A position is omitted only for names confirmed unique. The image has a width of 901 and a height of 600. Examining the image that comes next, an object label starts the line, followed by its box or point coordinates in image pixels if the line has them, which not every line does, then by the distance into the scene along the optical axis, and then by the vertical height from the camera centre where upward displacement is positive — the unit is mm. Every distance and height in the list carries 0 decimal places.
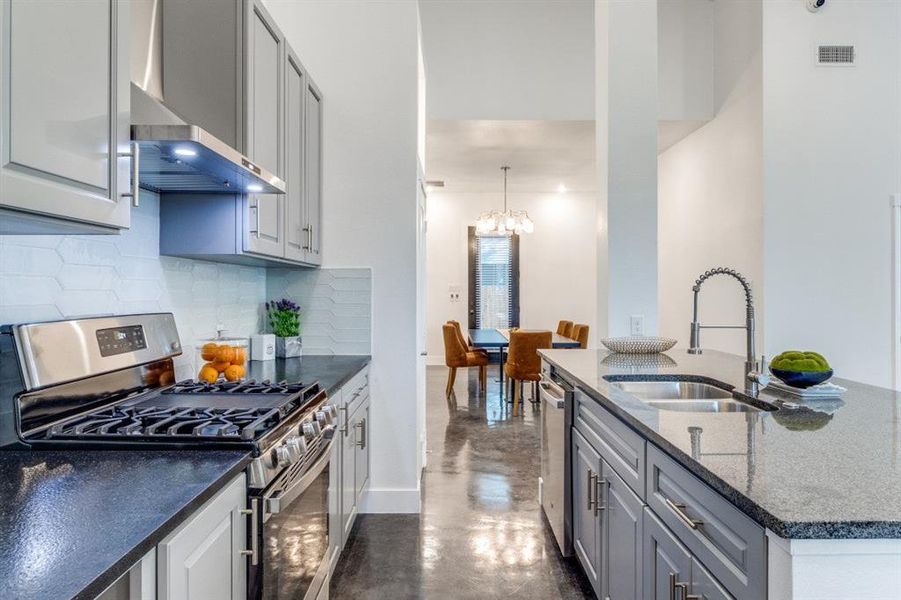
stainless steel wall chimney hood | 1363 +440
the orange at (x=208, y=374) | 2139 -274
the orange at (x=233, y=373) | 2203 -275
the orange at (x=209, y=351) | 2229 -189
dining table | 5977 -408
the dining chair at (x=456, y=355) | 6386 -599
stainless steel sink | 1951 -347
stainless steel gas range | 1317 -310
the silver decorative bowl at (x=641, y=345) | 2914 -206
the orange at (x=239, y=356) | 2252 -214
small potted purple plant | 3105 -120
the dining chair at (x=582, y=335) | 6670 -357
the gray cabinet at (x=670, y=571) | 1146 -616
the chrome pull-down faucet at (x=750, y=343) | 1950 -136
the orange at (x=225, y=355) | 2227 -204
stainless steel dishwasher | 2484 -716
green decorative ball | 1740 -178
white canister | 2939 -222
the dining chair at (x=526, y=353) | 5566 -483
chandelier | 7631 +1165
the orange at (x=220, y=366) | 2223 -248
